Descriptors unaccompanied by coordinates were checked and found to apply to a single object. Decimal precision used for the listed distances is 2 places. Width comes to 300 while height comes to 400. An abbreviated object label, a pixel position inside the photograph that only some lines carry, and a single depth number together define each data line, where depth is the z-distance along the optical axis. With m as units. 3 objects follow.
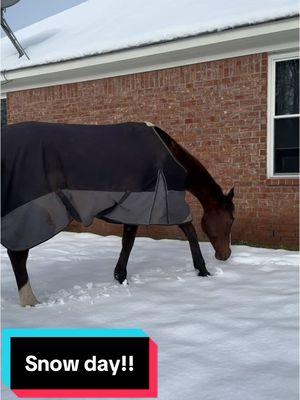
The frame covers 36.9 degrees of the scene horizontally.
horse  3.82
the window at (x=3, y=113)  10.45
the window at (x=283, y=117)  6.72
